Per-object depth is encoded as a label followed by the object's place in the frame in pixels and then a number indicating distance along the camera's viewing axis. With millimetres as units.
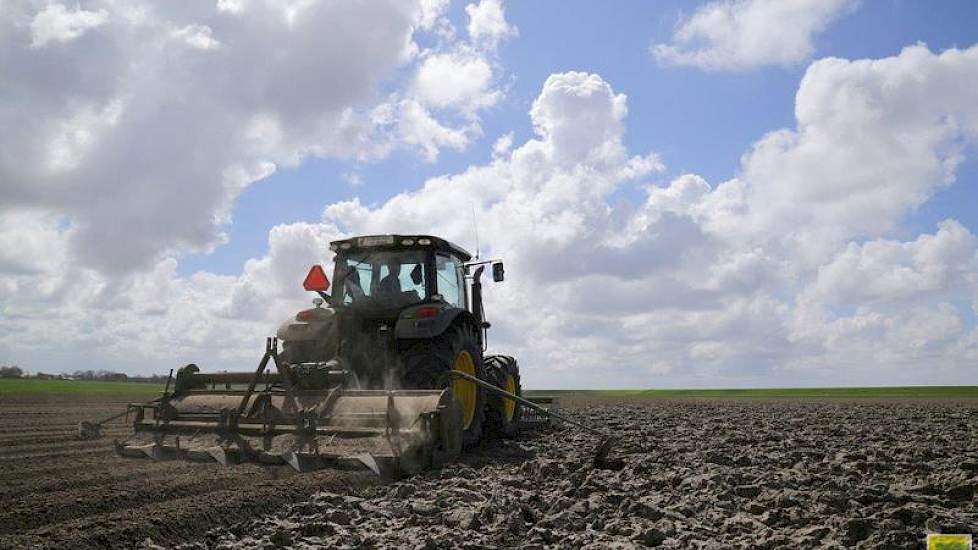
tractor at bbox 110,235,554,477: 7168
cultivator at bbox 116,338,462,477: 6977
